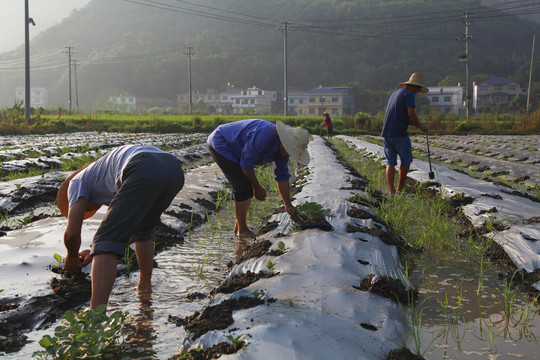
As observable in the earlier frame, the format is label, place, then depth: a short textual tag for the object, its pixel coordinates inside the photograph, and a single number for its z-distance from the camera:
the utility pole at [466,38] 27.97
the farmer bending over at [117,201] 1.98
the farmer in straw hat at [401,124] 4.82
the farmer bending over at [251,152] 3.09
